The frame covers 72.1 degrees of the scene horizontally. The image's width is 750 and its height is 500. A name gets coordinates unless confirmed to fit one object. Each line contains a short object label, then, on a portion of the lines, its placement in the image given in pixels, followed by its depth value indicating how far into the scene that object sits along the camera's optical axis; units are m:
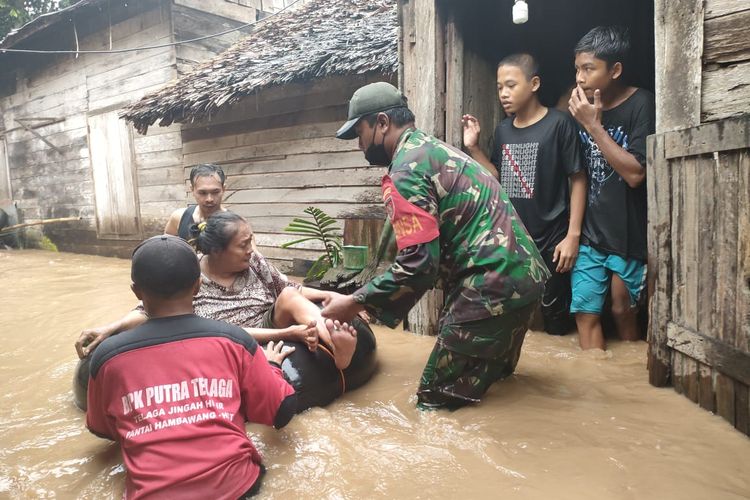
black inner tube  2.83
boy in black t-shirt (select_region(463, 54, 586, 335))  3.57
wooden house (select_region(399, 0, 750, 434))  2.36
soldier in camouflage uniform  2.46
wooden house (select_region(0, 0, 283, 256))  9.62
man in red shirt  1.77
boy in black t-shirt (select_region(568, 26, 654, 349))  3.21
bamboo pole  11.60
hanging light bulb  3.61
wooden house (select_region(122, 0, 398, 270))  6.32
